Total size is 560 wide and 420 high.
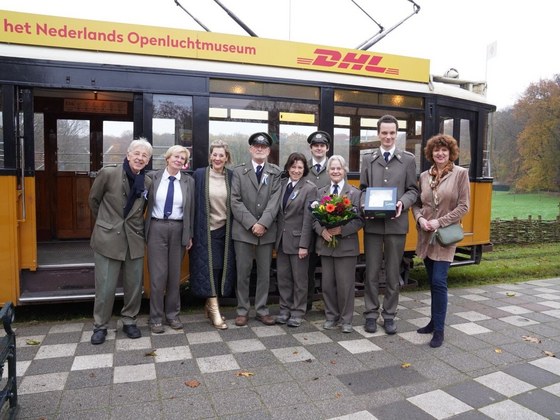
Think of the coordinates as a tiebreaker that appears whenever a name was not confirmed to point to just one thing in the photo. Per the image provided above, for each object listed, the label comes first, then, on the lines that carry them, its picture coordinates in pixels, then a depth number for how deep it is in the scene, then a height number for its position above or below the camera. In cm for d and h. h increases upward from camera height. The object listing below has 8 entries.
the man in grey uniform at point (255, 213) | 462 -37
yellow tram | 449 +81
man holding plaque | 456 -43
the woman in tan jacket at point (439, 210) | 432 -31
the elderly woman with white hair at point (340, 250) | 454 -73
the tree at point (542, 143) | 3416 +279
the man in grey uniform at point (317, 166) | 472 +11
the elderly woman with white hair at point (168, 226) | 441 -50
